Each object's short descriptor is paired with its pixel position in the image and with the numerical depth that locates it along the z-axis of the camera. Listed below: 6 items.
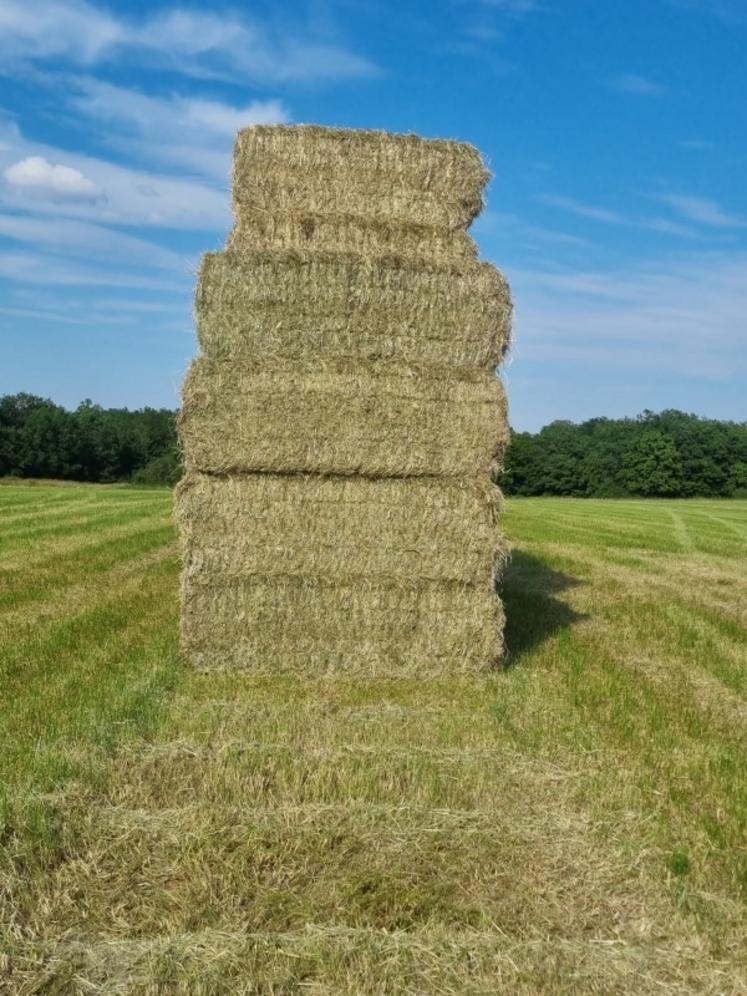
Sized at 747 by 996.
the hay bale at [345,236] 8.02
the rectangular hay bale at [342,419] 7.17
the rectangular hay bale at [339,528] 7.25
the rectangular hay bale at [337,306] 7.18
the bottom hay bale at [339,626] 7.23
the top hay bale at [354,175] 8.22
